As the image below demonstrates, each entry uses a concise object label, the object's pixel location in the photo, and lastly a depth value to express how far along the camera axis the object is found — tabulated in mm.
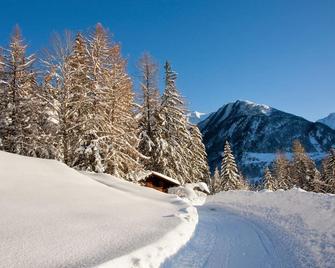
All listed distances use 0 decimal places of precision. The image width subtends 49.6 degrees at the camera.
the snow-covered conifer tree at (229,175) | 51188
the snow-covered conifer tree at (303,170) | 58781
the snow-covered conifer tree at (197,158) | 41438
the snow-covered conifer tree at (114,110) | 25312
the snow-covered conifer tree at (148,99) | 35906
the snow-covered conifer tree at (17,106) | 23516
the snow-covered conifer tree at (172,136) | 34969
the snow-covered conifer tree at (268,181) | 68062
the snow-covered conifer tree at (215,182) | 72000
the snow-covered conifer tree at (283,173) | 68219
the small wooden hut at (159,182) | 32344
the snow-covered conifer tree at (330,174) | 51469
